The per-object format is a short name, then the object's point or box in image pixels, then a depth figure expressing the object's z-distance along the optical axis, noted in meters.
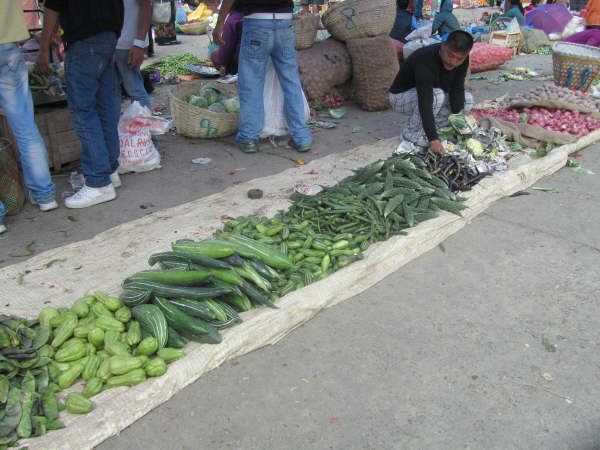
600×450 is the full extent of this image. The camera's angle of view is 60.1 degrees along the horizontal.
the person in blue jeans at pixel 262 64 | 5.05
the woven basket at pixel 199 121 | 5.79
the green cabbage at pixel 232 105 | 6.06
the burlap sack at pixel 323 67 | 7.11
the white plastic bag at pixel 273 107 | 5.75
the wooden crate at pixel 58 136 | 4.76
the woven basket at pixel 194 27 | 14.12
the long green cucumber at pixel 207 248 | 2.92
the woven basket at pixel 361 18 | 6.94
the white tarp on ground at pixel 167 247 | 2.34
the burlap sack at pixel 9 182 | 4.03
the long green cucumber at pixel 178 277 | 2.75
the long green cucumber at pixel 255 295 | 2.87
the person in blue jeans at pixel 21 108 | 3.68
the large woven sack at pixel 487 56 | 9.97
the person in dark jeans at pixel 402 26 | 9.19
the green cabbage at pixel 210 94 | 6.14
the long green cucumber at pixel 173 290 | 2.70
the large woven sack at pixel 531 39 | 12.52
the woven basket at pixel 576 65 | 7.45
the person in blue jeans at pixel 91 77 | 3.90
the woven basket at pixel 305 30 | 7.11
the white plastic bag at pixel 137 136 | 4.93
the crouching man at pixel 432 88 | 4.85
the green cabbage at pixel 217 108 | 6.00
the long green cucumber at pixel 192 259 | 2.84
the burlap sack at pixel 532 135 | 5.72
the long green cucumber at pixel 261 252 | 3.05
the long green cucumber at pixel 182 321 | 2.61
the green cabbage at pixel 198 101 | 5.97
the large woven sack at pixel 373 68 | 6.98
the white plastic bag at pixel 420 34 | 8.05
